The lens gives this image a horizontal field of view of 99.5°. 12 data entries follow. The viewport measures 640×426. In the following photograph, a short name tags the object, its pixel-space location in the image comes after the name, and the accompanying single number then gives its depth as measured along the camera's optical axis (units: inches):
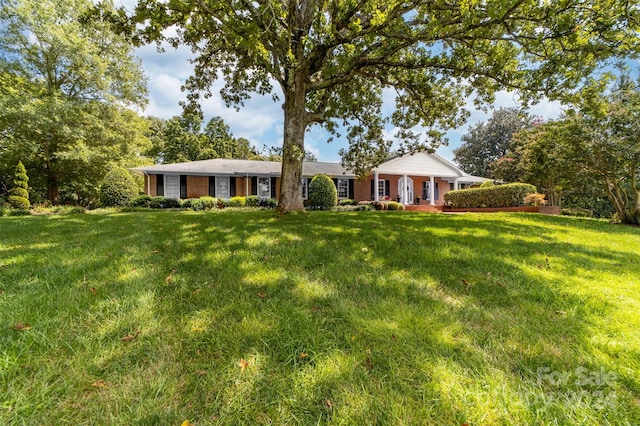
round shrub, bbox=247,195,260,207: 693.9
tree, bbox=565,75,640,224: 358.3
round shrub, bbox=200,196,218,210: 658.2
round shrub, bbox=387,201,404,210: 711.7
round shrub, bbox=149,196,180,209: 621.0
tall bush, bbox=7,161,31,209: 568.3
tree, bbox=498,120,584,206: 413.7
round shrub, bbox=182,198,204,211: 640.4
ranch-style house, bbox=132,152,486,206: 710.5
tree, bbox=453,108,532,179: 1298.0
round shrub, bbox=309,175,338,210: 668.7
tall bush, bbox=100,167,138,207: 595.5
